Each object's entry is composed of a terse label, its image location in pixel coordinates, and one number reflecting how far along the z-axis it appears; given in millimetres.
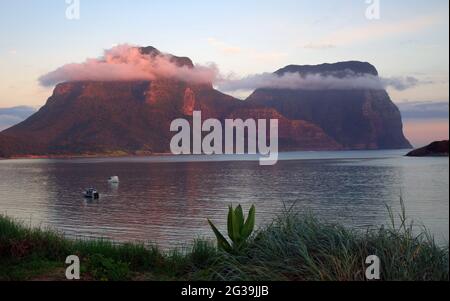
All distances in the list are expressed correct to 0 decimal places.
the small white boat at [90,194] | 54812
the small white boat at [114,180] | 78538
